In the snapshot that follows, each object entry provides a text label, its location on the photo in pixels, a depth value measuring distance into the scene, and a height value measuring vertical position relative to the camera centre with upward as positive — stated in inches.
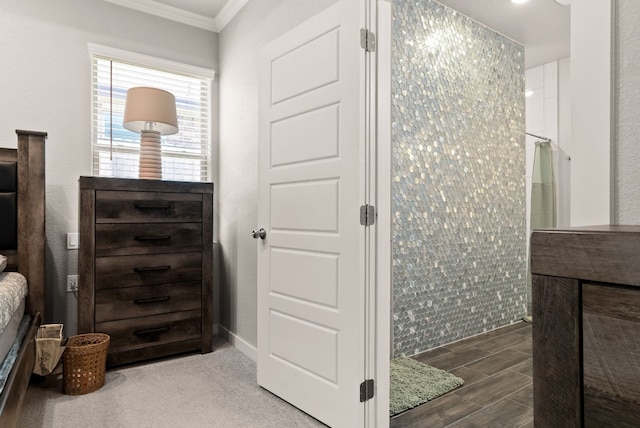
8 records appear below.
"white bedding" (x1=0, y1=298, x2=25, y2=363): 59.5 -20.3
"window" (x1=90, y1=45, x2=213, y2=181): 116.1 +32.5
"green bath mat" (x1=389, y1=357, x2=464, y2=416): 82.4 -39.3
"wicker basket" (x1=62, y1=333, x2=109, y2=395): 85.1 -33.9
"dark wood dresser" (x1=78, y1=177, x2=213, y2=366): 96.8 -13.7
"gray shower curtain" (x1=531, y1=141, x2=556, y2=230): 159.6 +12.0
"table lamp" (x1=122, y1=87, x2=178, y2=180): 105.5 +26.2
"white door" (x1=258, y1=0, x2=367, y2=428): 67.7 -0.3
